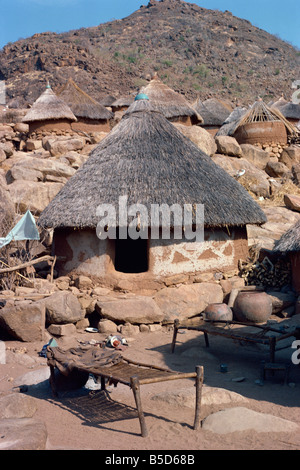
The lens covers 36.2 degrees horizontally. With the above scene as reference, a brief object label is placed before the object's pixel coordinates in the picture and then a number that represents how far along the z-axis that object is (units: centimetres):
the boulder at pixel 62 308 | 765
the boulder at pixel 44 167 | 1240
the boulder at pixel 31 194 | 1079
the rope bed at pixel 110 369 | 435
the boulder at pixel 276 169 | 1593
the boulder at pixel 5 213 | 916
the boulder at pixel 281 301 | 841
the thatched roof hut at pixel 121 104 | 2680
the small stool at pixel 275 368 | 568
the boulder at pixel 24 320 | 712
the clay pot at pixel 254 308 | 780
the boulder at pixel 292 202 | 1233
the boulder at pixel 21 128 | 1847
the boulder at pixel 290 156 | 1722
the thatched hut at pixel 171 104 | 1777
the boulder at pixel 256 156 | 1661
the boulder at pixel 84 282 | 838
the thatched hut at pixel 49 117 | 1745
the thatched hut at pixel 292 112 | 2333
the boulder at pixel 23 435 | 360
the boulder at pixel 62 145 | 1527
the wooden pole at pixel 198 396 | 437
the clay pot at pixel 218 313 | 766
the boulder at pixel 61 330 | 759
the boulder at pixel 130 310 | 790
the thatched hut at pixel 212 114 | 2323
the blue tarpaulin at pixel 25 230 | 857
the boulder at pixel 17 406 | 459
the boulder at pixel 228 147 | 1522
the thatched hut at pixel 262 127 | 1794
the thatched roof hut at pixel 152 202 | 834
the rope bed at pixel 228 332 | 594
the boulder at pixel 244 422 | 427
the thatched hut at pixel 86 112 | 2038
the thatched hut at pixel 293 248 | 845
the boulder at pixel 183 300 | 816
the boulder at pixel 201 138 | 1423
